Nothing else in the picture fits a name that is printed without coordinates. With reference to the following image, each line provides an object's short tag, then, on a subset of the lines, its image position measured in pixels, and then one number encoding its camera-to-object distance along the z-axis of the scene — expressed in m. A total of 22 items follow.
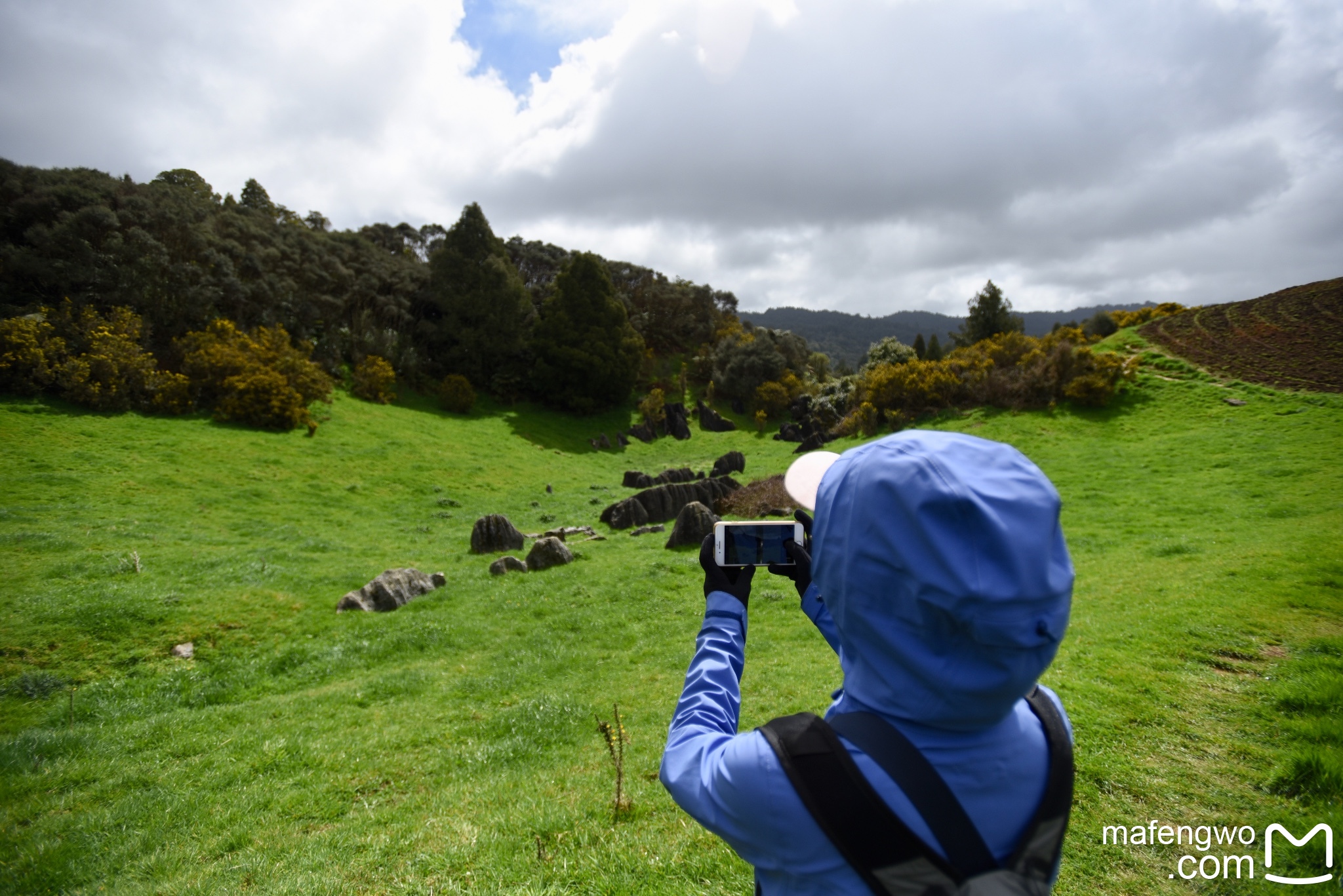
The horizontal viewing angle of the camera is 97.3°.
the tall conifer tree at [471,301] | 41.66
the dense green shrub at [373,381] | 34.94
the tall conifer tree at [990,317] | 51.75
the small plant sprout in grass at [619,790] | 4.92
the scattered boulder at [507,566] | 14.10
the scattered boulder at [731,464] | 29.48
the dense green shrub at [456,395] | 38.41
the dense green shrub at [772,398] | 47.94
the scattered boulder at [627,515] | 19.47
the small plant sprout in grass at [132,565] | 12.09
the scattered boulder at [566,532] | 17.93
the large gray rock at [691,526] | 16.11
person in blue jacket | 1.28
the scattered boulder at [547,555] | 14.66
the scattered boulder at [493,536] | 16.50
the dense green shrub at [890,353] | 45.53
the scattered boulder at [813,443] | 37.03
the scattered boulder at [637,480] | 27.12
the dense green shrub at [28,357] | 21.02
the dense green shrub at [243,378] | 25.84
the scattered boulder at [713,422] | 46.62
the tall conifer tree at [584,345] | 43.22
